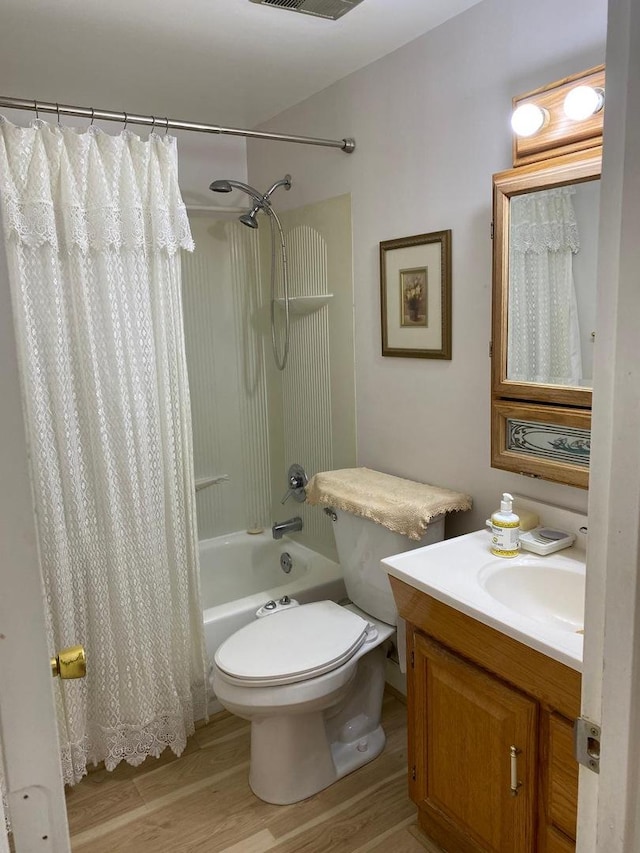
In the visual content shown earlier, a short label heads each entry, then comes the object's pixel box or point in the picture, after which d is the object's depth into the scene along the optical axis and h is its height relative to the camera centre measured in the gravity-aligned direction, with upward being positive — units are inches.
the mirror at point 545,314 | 65.1 +0.8
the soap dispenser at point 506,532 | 70.2 -22.4
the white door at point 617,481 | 27.9 -7.4
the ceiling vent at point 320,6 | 72.5 +36.2
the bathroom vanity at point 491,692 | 54.7 -34.0
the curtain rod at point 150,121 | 71.8 +26.5
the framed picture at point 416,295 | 83.8 +4.2
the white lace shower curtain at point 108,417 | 75.6 -9.8
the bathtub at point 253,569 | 106.3 -42.3
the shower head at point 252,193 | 101.7 +22.4
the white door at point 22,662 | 24.6 -12.8
